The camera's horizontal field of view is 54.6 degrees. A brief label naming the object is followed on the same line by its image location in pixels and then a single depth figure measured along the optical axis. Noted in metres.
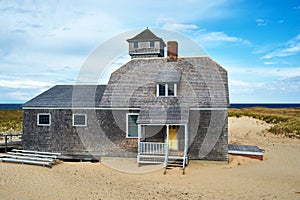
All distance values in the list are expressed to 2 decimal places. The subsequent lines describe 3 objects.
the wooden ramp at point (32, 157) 16.88
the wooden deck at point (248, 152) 19.16
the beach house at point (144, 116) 17.67
